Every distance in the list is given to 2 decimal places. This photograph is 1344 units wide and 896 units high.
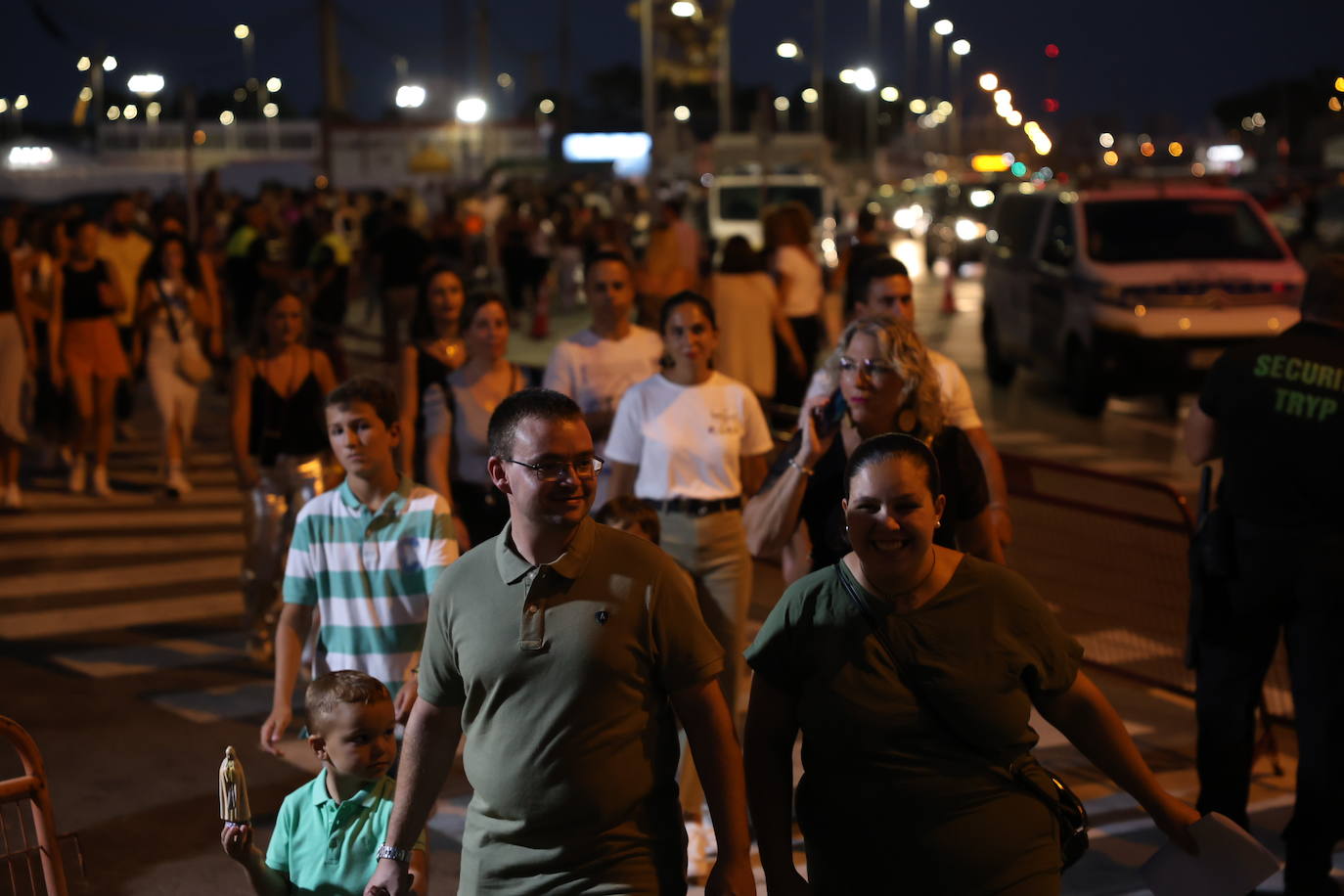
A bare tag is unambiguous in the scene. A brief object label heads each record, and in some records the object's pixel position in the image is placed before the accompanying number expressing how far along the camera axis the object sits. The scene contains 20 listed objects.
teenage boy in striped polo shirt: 4.74
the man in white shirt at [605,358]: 7.09
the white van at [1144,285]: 16.42
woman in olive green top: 3.41
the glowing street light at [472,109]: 51.16
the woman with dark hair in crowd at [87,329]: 12.45
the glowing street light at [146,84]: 49.34
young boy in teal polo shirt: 3.86
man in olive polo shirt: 3.33
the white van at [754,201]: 31.86
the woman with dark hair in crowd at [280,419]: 7.77
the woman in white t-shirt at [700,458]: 5.78
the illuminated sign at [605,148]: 83.88
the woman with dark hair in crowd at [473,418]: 6.84
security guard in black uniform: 5.23
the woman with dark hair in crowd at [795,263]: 13.90
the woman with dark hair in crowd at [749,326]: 11.08
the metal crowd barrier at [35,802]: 3.92
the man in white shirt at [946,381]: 5.49
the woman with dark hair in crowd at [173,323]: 12.46
